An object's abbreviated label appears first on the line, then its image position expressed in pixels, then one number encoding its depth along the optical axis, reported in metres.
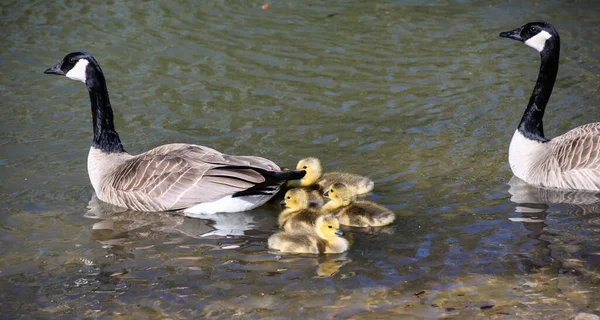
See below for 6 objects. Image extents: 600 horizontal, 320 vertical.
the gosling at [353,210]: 14.27
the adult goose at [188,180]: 15.38
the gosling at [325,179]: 15.82
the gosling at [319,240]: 13.41
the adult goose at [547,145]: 16.28
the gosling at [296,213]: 14.31
